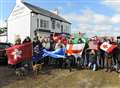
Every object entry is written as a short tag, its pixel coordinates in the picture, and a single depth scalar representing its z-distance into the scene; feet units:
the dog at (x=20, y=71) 18.66
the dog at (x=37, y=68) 19.00
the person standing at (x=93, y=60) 19.53
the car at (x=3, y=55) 24.39
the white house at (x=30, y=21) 56.64
